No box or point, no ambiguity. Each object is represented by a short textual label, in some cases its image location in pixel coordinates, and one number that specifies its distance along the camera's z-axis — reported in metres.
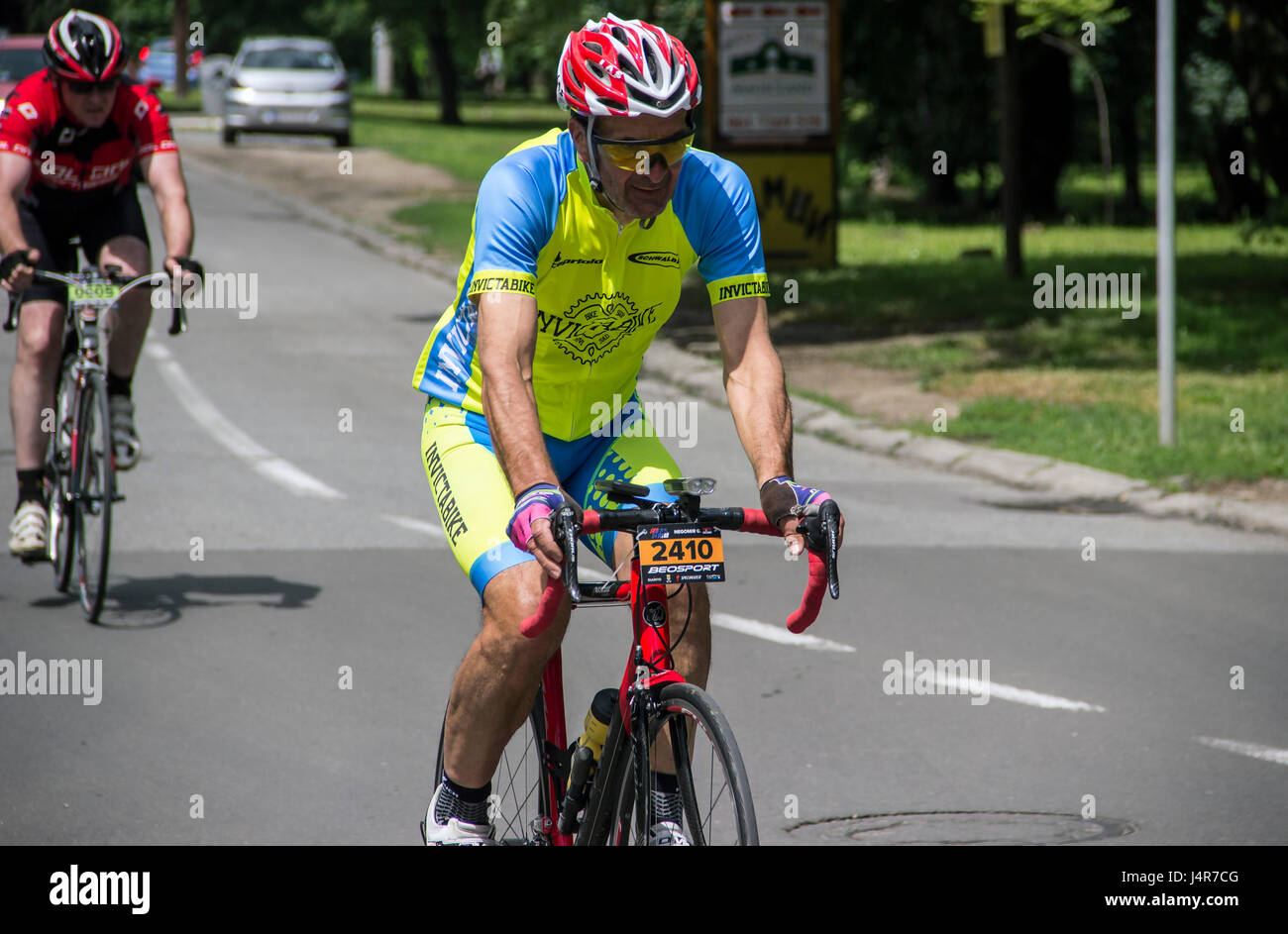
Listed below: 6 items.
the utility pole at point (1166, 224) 10.59
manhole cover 4.70
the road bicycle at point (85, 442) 6.95
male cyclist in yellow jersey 3.54
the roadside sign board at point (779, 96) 18.72
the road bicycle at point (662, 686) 3.20
